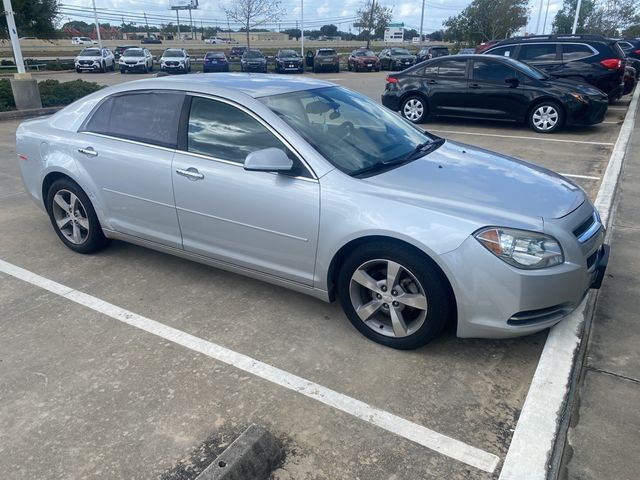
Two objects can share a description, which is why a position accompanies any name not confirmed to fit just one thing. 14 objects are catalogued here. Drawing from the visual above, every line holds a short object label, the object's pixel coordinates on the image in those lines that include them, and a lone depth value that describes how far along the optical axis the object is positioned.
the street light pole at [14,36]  11.47
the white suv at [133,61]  30.36
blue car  30.34
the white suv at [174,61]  29.48
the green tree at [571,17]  52.47
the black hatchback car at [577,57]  11.94
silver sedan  2.84
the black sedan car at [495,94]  9.97
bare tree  42.75
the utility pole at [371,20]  60.81
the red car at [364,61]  33.22
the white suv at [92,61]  31.98
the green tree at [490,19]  52.44
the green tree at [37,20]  25.08
